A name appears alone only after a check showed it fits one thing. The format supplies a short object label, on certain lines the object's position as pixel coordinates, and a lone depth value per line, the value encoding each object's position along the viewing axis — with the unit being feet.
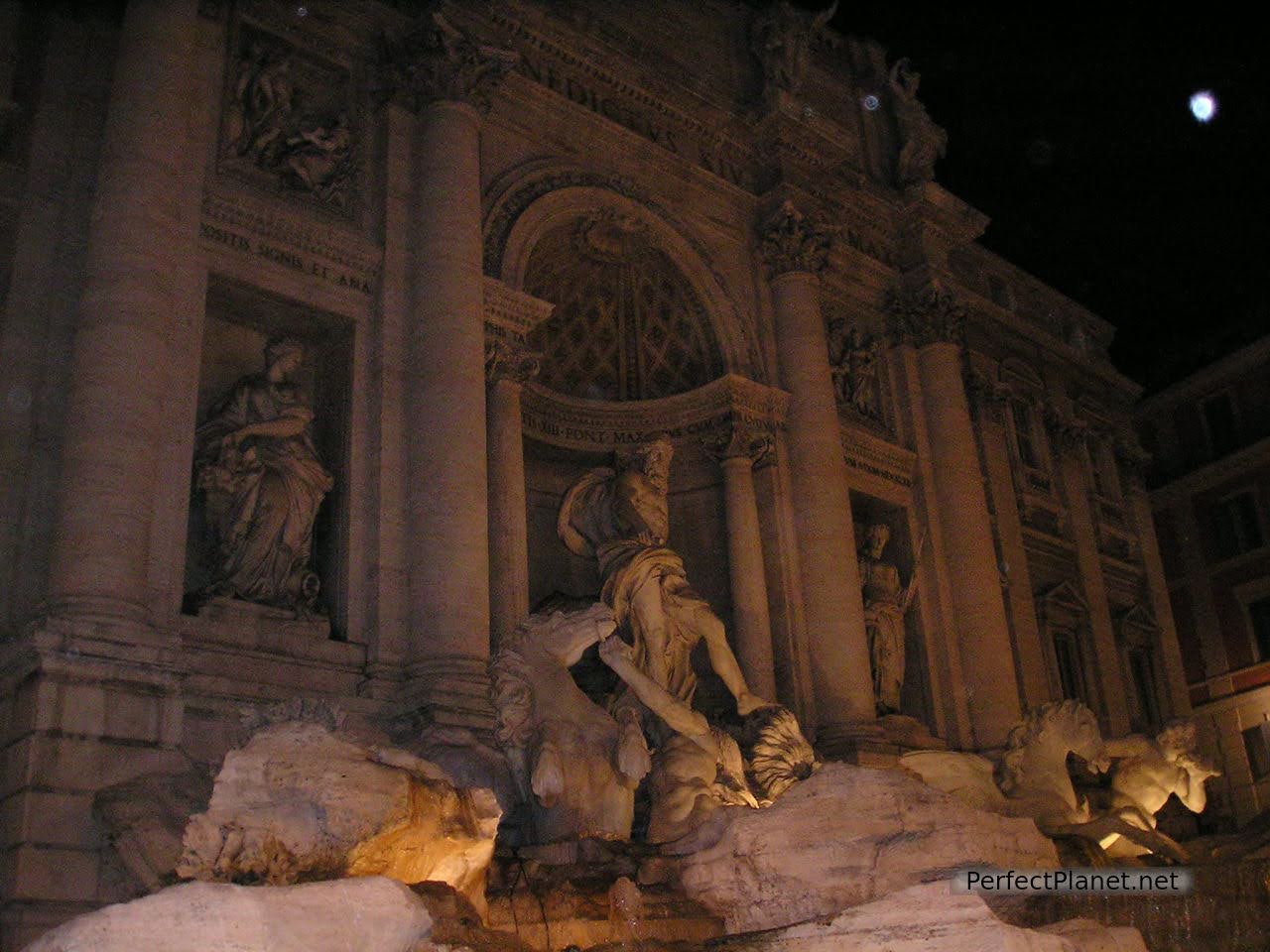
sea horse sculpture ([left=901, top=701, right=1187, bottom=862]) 41.93
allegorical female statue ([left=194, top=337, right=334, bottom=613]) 39.88
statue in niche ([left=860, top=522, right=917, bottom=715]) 60.49
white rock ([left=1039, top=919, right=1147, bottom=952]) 21.42
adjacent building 87.71
